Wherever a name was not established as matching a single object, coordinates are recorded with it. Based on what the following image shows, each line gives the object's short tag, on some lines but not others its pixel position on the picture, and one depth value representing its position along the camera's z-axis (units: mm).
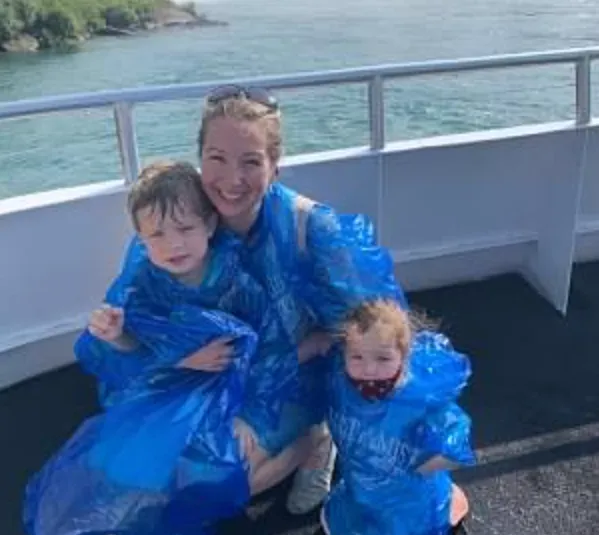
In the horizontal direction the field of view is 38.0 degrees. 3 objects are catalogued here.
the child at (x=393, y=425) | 1635
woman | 1663
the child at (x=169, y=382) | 1653
